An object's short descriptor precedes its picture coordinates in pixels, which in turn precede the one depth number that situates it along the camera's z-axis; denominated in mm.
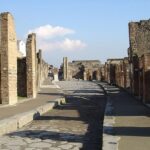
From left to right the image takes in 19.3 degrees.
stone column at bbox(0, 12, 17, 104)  17922
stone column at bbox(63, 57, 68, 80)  62631
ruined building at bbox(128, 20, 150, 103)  20138
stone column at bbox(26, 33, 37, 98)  22375
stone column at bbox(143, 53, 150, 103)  17578
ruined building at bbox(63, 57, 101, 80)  63219
